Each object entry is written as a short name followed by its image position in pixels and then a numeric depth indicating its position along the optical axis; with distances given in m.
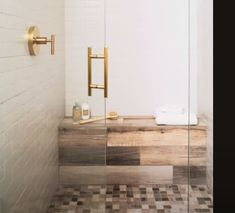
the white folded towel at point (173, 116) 2.57
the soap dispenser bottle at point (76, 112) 2.37
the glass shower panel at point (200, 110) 2.20
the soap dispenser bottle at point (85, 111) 2.37
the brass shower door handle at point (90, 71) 2.32
